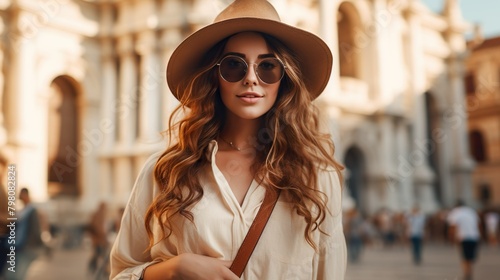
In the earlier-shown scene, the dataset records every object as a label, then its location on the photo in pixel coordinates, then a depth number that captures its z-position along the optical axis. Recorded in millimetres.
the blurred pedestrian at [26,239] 5852
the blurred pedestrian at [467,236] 9406
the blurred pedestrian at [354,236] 13805
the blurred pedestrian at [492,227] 20297
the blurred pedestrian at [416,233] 12898
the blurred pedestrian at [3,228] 4609
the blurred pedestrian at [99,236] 9742
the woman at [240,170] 1842
